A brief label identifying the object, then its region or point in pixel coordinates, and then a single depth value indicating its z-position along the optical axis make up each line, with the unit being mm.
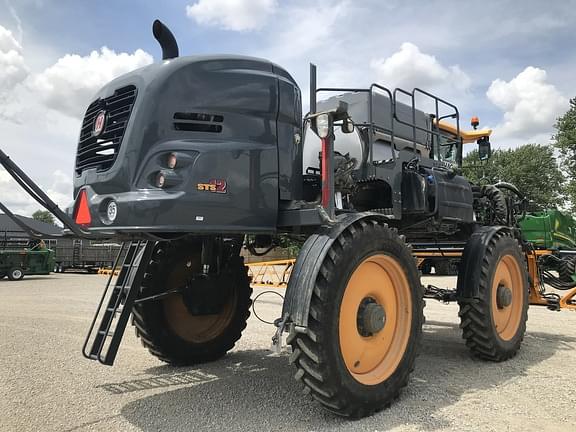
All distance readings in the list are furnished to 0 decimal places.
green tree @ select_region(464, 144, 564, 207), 51125
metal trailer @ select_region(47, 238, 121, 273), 29734
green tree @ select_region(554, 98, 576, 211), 35969
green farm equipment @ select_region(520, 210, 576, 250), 19438
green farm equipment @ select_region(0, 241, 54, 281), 22469
